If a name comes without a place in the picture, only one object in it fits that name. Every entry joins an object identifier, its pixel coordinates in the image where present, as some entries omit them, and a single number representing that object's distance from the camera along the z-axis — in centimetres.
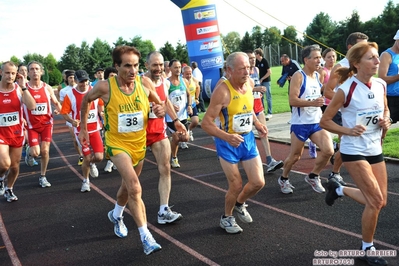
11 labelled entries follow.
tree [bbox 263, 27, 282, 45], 8962
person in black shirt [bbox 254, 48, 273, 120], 1395
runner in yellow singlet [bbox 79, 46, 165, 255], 433
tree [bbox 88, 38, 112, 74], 7419
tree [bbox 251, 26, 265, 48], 7883
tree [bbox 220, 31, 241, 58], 12531
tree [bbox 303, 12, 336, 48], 6894
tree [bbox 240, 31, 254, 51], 6581
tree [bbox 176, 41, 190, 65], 5506
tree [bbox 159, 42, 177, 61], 5496
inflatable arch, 1669
